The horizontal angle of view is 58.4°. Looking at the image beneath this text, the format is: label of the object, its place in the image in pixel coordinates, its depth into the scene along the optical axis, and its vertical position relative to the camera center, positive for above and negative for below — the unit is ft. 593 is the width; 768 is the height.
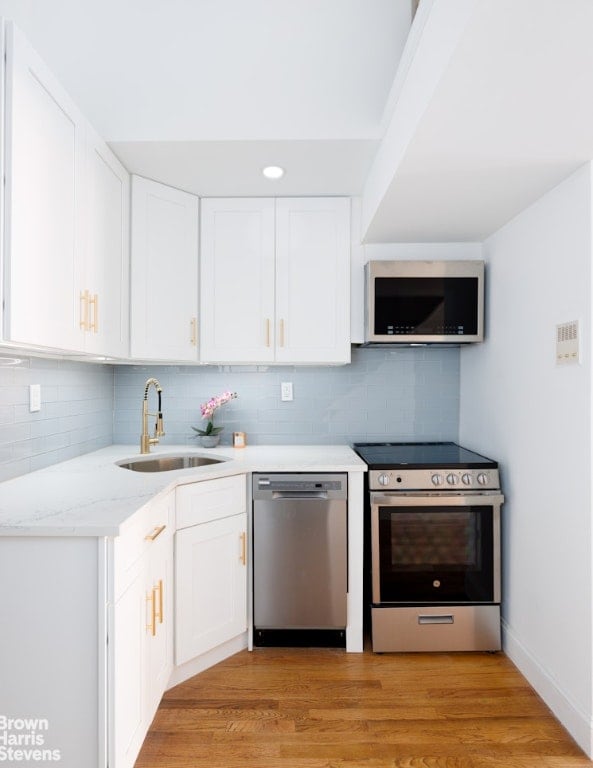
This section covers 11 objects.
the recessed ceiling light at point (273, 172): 8.26 +3.38
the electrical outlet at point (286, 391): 10.63 -0.13
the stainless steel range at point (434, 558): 8.39 -2.74
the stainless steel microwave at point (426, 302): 9.29 +1.47
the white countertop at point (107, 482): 4.98 -1.27
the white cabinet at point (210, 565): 7.45 -2.67
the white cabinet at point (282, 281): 9.53 +1.86
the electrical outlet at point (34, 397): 7.36 -0.20
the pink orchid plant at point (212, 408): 10.05 -0.45
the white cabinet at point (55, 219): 5.04 +1.89
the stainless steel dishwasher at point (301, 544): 8.35 -2.51
